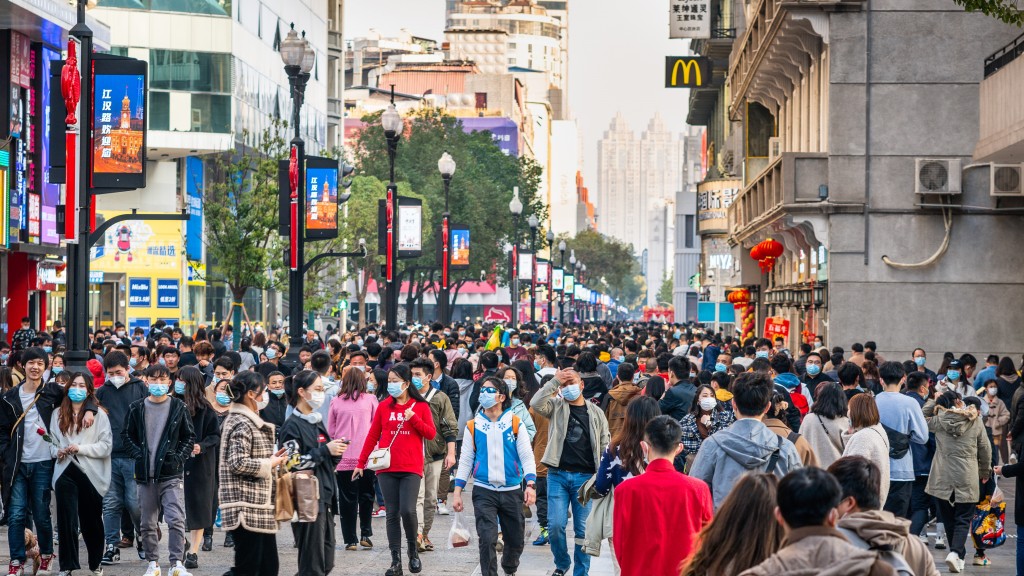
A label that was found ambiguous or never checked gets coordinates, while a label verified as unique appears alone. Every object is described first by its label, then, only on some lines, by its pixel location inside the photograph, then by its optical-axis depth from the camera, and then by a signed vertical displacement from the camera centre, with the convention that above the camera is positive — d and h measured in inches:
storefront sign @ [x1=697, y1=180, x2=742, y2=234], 2380.7 +128.8
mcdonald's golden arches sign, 2519.7 +349.5
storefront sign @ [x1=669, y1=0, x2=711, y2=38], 2409.0 +416.0
